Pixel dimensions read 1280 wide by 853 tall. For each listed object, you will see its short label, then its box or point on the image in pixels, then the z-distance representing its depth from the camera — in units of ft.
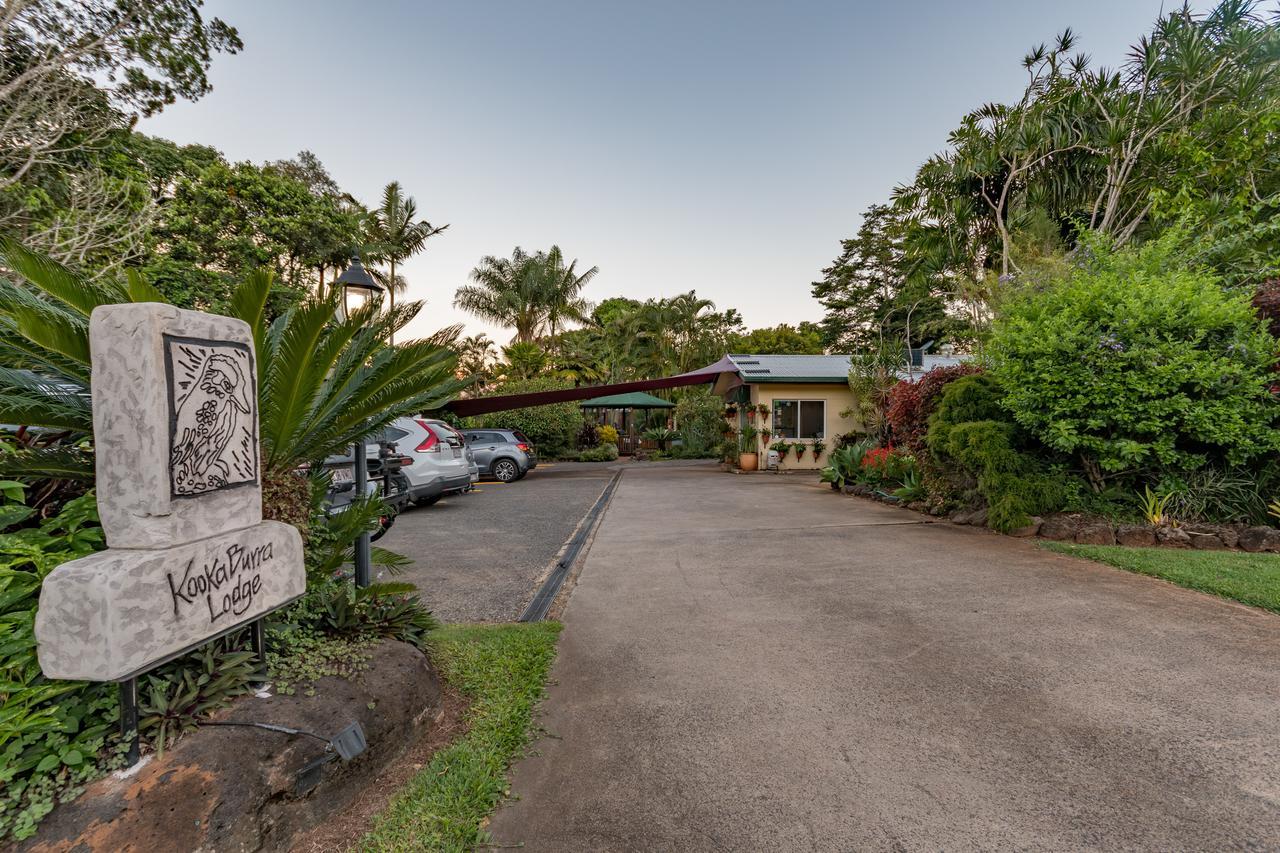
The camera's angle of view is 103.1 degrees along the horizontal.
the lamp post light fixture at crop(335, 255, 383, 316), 12.93
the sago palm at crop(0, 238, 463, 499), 6.58
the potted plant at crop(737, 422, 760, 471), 51.98
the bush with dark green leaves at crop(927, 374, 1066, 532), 21.70
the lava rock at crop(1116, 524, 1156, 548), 19.53
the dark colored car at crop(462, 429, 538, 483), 47.55
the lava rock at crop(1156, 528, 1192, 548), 19.17
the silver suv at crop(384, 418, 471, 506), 29.40
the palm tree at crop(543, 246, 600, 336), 82.38
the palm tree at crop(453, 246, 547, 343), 82.23
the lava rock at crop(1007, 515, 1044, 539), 21.47
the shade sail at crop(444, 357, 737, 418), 23.50
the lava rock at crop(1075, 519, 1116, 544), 19.95
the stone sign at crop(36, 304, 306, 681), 5.08
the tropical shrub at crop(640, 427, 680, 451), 80.28
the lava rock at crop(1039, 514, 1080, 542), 20.58
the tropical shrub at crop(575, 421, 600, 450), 76.43
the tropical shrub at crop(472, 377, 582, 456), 66.44
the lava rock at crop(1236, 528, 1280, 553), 18.24
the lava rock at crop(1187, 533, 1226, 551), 18.90
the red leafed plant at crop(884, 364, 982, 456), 26.68
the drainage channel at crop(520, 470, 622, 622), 13.76
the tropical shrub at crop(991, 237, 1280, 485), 18.67
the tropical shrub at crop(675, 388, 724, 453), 74.54
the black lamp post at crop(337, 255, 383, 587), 11.29
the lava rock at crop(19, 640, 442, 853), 4.92
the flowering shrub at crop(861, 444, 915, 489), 32.22
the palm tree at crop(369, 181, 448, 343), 72.43
